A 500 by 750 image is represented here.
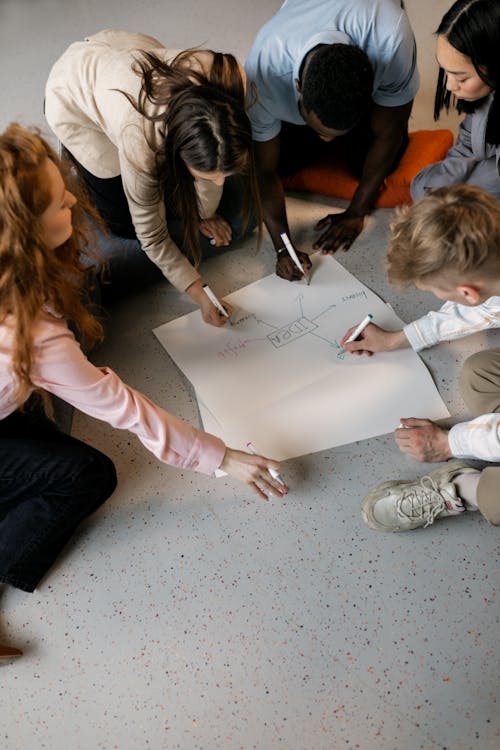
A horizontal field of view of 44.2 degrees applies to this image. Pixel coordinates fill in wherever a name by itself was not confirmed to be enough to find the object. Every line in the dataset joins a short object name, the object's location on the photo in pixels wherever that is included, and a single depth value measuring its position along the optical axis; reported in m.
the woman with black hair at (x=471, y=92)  1.08
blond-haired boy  0.94
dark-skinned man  1.03
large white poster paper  1.19
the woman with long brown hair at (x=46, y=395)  0.80
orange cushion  1.51
